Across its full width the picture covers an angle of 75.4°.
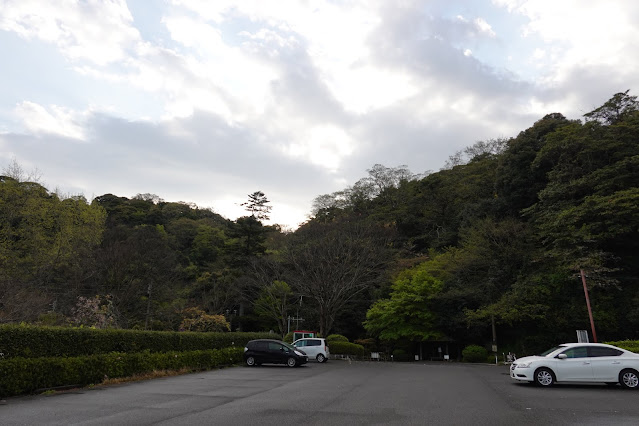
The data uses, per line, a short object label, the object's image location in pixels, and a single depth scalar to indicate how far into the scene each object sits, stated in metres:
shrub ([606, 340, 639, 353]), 17.94
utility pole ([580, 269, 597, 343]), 23.77
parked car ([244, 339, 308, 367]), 21.33
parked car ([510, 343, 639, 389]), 11.88
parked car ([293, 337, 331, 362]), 27.02
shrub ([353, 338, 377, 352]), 40.50
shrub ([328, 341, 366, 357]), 33.53
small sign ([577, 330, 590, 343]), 21.55
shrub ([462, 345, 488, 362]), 34.22
